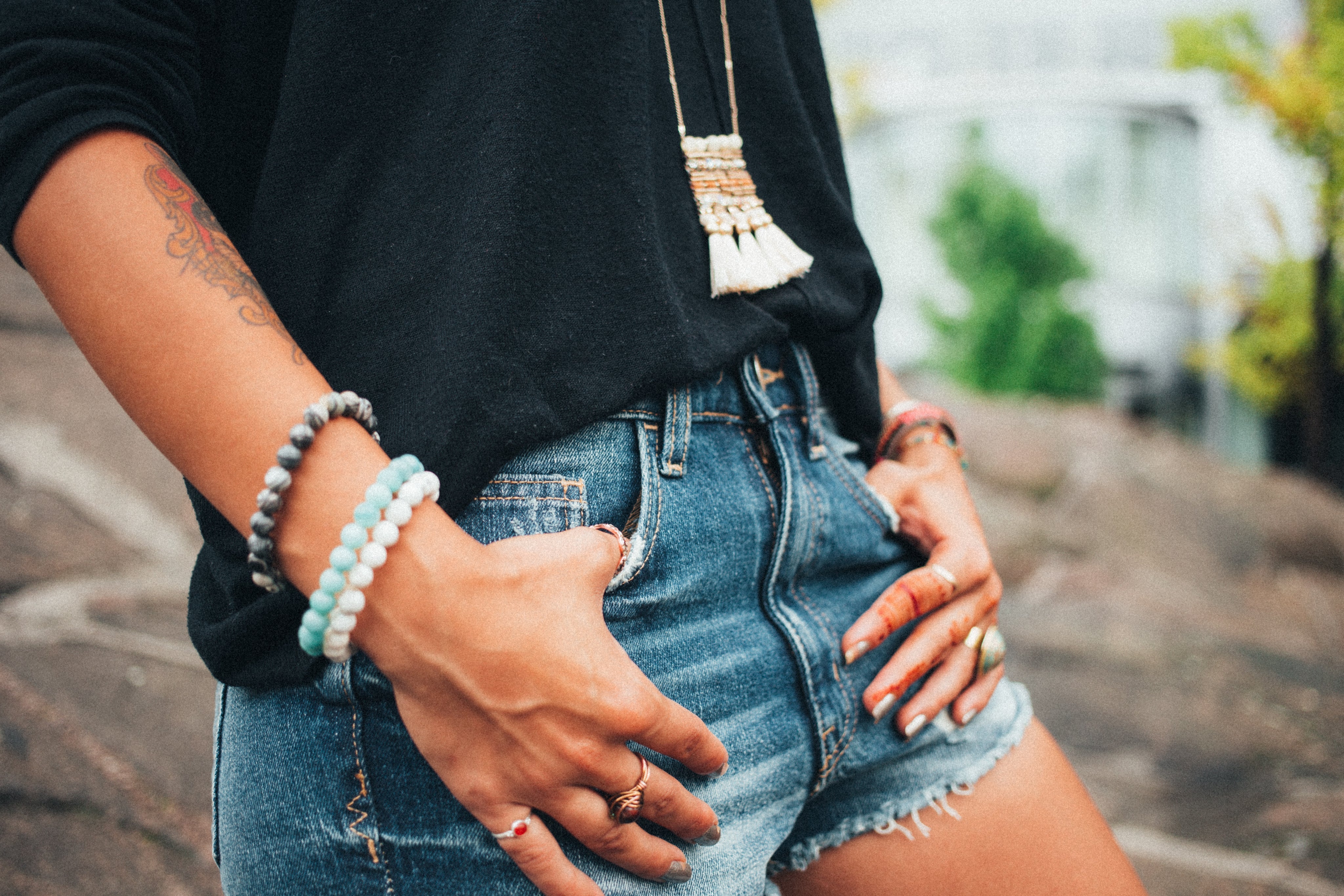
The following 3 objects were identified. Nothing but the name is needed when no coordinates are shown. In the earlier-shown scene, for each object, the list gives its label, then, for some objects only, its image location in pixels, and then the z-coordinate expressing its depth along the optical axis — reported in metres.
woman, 0.68
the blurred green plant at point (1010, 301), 9.64
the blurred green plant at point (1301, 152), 7.75
